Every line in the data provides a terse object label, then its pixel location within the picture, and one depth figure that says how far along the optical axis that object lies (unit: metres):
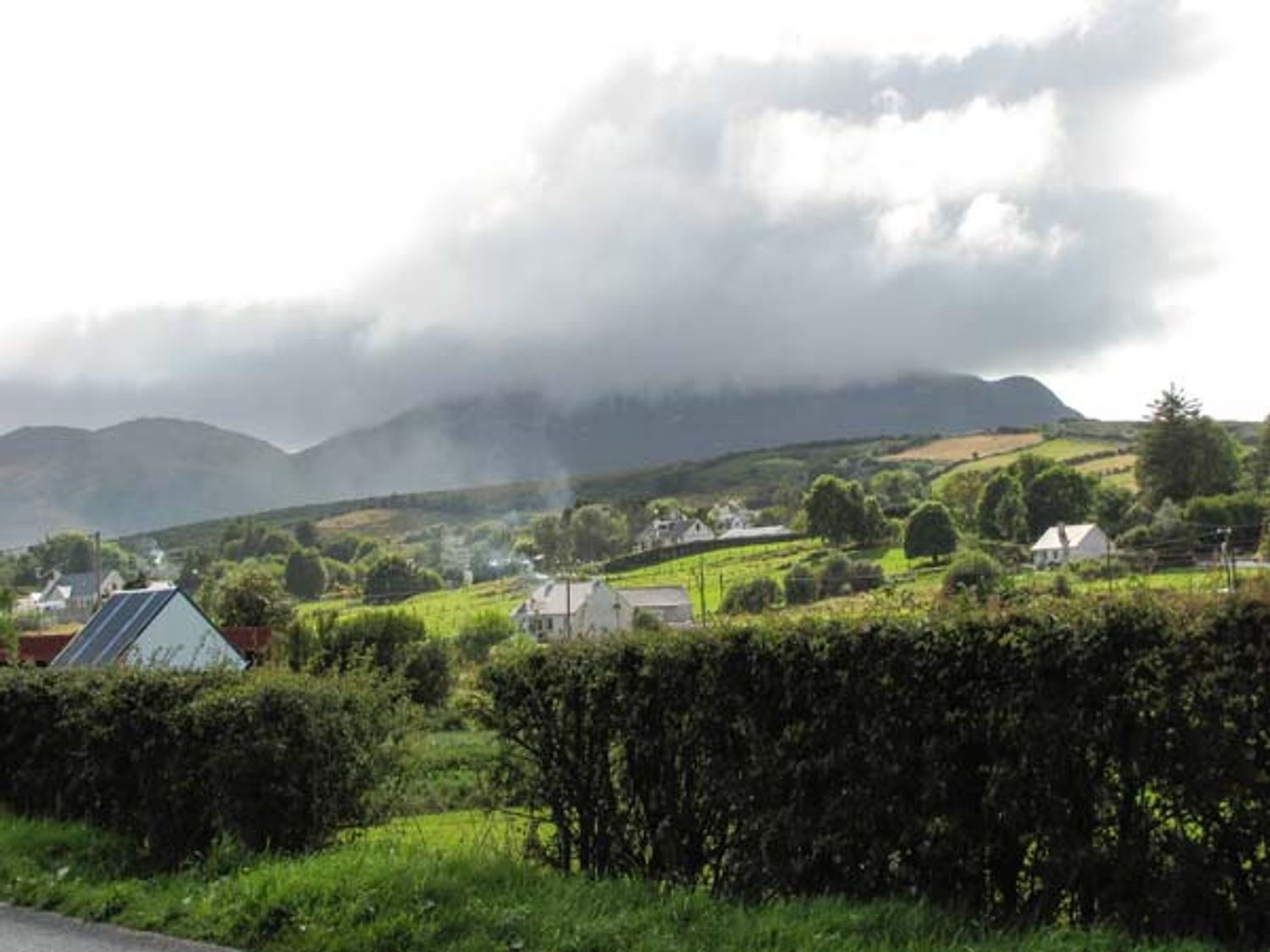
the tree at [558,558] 184.91
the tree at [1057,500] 149.62
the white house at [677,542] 189.95
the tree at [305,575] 186.00
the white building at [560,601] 107.59
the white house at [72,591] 147.75
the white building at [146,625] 43.66
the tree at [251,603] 86.56
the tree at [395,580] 163.62
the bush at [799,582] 88.38
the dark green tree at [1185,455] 136.88
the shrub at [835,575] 103.06
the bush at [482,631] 92.12
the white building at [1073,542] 110.06
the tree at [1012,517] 147.25
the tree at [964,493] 158.88
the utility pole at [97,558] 75.50
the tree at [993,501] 150.12
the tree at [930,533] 132.75
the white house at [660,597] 111.75
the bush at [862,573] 103.72
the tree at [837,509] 155.00
